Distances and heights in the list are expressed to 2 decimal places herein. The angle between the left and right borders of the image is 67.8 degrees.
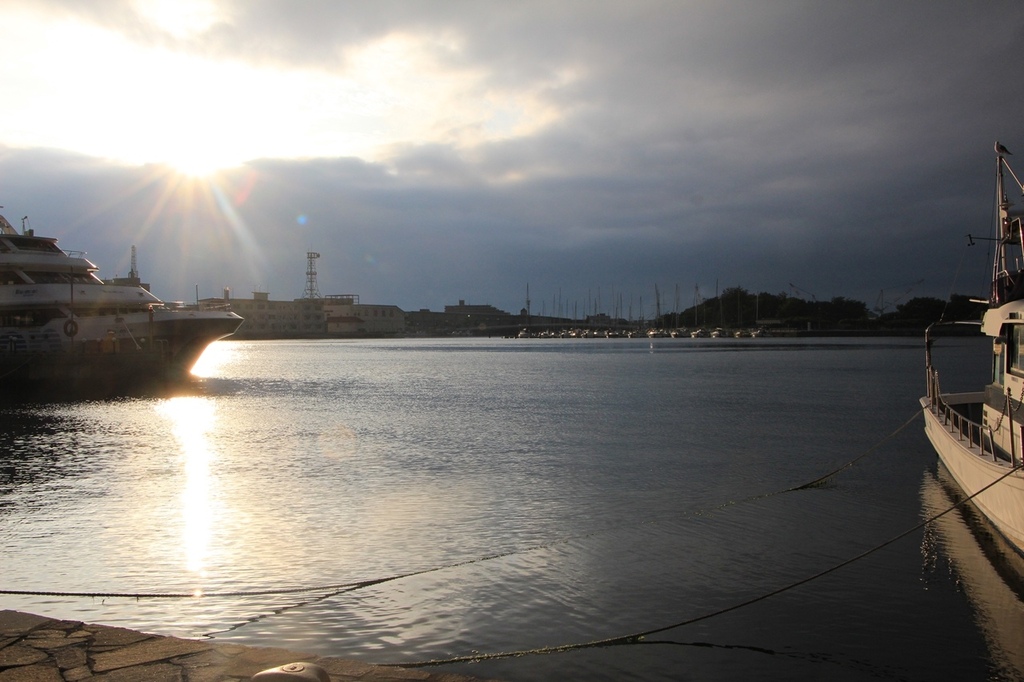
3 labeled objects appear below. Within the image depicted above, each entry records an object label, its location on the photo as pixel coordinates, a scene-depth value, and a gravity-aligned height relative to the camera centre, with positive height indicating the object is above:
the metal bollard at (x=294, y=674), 4.97 -2.21
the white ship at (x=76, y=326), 51.84 +1.46
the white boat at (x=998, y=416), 12.59 -2.40
